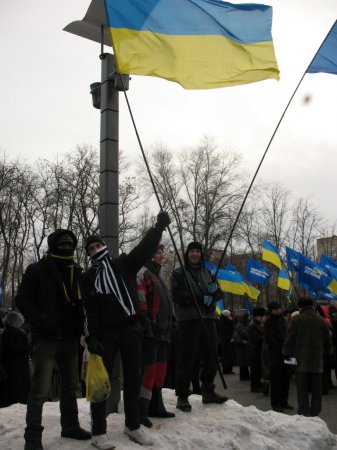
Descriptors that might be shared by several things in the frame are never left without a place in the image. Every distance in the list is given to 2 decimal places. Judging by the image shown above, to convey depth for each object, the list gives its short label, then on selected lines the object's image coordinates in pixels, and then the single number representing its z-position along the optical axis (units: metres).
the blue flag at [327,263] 19.92
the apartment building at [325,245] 57.65
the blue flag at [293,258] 18.50
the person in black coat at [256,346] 12.51
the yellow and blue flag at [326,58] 7.70
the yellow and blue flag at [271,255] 19.94
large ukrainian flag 6.43
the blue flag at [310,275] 18.39
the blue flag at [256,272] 21.67
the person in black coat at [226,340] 16.17
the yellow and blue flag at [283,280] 19.86
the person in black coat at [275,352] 9.62
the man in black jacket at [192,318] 6.15
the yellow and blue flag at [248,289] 20.96
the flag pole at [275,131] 6.91
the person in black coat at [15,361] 8.21
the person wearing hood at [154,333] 5.41
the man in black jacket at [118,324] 4.78
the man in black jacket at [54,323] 4.61
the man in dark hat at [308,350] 8.03
